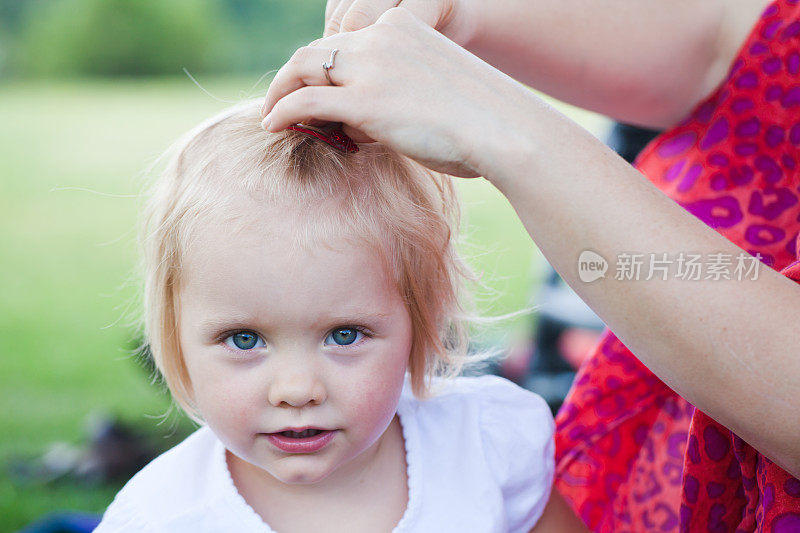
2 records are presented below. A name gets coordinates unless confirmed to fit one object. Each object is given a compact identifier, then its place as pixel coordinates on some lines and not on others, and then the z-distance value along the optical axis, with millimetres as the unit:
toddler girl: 653
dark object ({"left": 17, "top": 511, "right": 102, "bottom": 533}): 928
